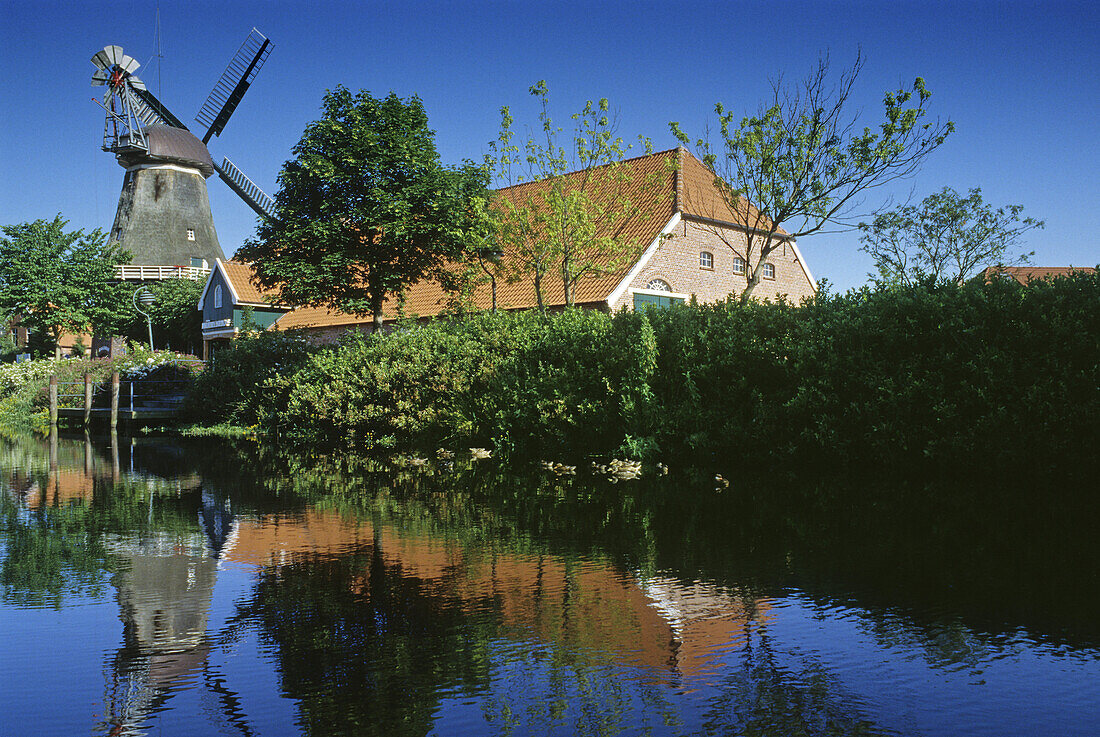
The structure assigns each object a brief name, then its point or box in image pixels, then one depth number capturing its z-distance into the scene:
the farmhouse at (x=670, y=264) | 28.73
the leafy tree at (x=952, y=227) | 46.34
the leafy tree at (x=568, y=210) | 22.02
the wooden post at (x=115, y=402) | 27.60
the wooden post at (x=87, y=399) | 28.61
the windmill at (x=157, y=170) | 54.09
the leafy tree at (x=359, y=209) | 23.66
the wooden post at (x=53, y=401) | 30.09
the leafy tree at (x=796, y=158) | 20.11
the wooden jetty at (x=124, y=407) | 28.00
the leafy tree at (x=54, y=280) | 46.84
